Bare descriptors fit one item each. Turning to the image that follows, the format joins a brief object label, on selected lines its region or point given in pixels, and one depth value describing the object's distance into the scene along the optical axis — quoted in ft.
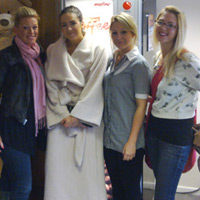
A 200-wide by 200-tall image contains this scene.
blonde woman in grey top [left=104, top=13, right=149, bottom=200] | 4.47
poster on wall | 5.61
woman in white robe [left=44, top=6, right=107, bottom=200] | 4.87
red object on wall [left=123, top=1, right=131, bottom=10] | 5.41
